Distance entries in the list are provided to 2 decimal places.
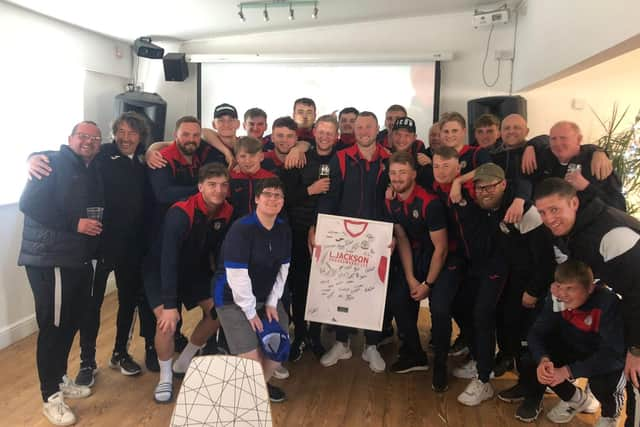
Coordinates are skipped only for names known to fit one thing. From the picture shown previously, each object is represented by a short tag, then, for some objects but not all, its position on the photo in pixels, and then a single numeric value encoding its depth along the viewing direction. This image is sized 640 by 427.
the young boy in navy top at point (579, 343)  2.24
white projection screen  4.73
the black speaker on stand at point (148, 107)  4.64
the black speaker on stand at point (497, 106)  4.18
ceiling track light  3.97
